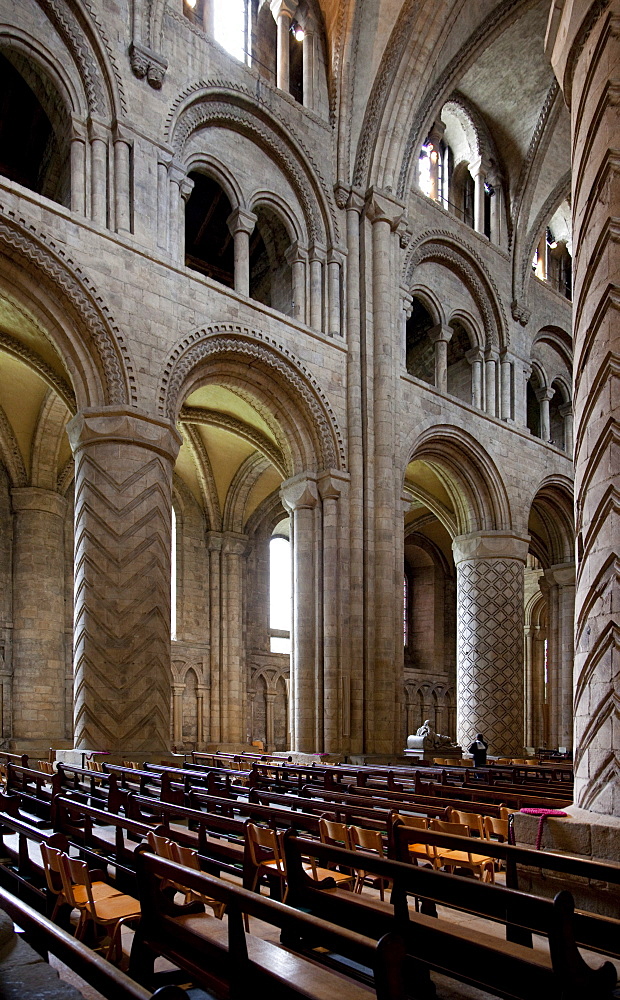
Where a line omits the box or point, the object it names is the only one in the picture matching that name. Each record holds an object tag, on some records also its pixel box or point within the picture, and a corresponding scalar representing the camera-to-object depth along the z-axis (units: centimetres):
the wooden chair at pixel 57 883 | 481
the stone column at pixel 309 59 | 1872
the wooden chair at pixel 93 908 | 452
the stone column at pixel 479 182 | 2294
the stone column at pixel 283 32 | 1828
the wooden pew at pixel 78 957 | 242
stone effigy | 1922
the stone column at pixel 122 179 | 1427
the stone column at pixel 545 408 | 2391
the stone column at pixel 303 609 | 1647
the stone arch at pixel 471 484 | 2069
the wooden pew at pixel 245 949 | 292
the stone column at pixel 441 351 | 2042
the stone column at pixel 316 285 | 1772
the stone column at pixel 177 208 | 1512
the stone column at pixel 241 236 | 1659
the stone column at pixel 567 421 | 2533
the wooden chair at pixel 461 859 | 661
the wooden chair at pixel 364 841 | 598
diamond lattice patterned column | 2030
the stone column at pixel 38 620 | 1975
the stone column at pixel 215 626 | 2348
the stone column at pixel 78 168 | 1385
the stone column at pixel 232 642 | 2364
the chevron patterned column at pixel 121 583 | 1266
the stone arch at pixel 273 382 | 1516
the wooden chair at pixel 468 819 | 725
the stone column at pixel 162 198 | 1490
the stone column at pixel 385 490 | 1664
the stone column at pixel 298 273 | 1773
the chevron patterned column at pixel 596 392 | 598
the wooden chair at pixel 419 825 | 672
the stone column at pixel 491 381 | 2189
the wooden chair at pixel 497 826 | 726
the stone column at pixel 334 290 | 1788
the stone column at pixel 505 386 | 2219
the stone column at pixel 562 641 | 2470
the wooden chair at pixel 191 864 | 489
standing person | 1587
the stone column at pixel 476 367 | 2195
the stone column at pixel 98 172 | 1398
